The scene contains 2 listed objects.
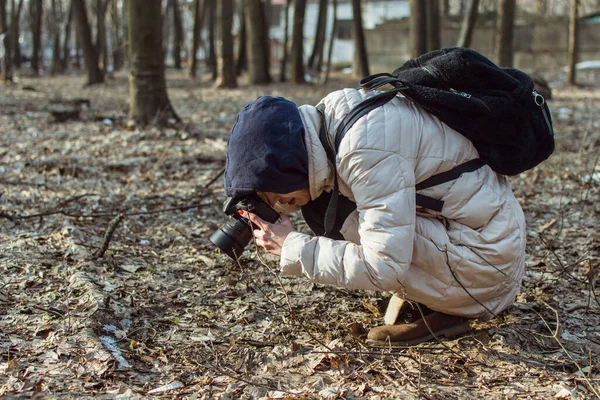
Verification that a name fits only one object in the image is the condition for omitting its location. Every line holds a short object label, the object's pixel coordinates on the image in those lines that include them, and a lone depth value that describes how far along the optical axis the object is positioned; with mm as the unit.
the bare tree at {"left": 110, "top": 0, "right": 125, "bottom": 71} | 25875
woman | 2387
